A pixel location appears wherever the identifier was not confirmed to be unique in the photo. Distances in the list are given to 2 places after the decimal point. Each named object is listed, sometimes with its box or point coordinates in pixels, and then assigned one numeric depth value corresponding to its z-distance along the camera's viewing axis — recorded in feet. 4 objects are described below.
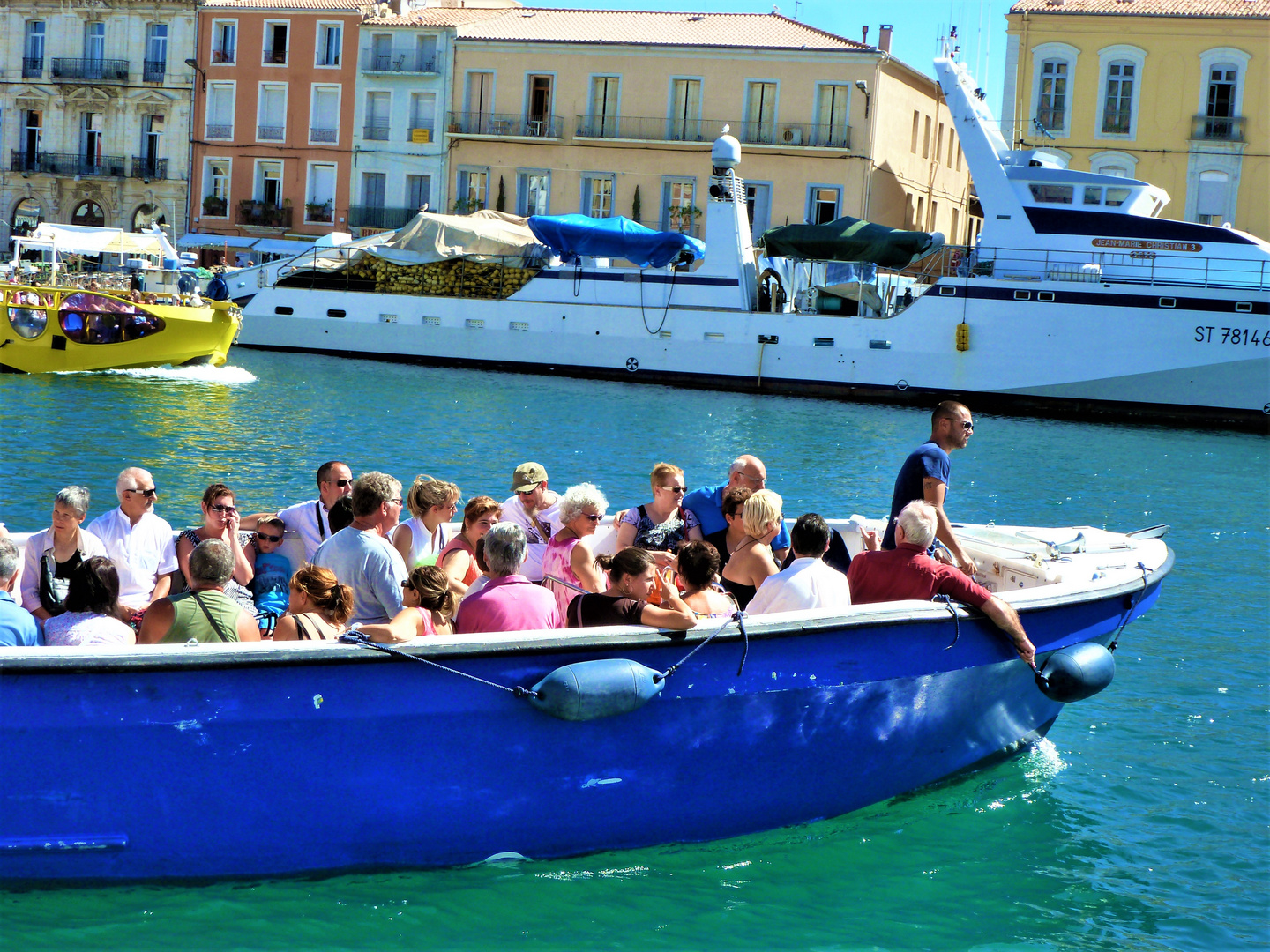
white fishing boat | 89.35
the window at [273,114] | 152.05
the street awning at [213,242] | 149.38
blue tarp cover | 100.32
